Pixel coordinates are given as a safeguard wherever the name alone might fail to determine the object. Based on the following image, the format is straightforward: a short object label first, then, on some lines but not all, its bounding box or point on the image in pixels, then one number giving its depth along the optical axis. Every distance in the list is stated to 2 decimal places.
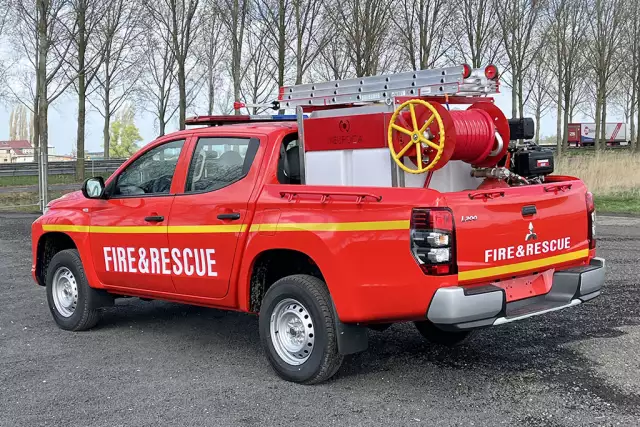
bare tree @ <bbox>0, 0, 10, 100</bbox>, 18.00
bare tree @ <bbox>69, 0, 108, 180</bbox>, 18.25
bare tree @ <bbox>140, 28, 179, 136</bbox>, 24.09
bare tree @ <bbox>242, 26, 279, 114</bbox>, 21.17
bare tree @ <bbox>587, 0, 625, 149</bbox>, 27.33
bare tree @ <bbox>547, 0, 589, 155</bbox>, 25.09
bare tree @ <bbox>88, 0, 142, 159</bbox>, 20.16
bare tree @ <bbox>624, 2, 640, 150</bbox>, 28.61
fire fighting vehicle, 4.38
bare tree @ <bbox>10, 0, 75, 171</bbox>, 17.44
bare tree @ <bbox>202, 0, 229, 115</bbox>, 20.95
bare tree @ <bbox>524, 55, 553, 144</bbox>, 31.52
